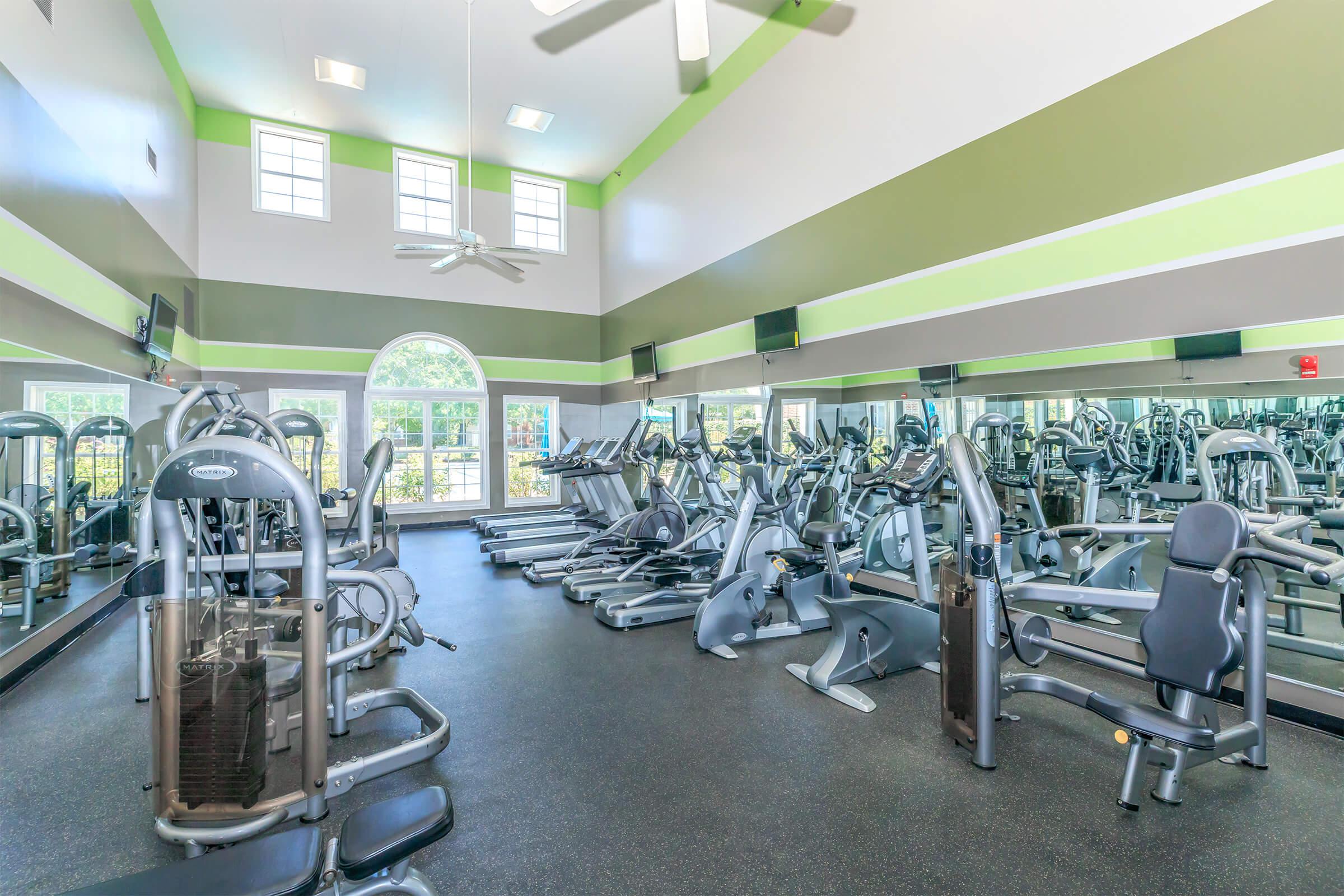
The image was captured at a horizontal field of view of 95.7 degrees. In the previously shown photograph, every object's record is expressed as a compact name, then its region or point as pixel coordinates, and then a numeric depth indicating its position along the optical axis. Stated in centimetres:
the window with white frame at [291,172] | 849
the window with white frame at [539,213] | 1009
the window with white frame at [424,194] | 930
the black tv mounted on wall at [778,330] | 605
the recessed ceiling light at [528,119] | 817
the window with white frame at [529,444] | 1001
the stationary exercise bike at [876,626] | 323
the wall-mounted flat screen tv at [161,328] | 589
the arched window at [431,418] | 923
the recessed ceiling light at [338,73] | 712
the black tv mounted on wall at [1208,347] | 317
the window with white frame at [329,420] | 872
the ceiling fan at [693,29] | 355
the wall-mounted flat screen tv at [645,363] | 873
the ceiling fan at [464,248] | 642
